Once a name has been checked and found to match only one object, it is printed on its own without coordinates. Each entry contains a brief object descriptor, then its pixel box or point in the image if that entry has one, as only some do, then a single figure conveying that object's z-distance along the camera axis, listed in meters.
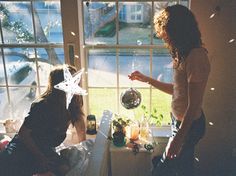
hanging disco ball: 2.64
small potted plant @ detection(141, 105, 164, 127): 2.99
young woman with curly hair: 1.97
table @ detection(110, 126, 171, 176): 2.68
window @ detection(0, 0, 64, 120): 2.90
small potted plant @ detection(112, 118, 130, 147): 2.71
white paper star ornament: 2.25
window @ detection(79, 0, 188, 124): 2.86
